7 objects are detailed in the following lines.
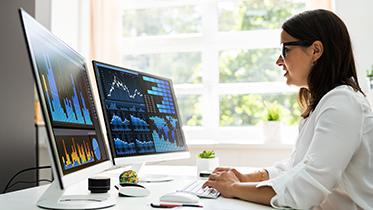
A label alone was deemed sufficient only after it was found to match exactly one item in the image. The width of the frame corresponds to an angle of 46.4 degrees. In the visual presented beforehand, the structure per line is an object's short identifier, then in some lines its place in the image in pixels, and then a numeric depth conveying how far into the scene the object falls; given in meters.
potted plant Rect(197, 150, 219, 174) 2.00
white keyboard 1.32
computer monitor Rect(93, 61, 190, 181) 1.58
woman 1.15
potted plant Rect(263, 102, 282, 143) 2.89
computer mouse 1.19
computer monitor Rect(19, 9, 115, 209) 0.94
